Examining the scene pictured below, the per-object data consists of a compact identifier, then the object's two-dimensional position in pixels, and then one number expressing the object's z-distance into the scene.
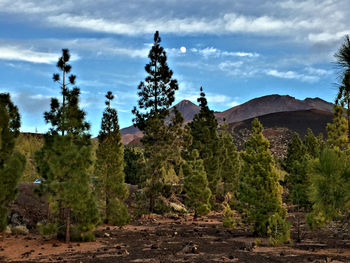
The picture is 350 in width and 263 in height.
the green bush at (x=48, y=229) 18.05
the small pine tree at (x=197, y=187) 31.36
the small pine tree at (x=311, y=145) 46.62
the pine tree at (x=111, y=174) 25.70
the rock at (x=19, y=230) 22.11
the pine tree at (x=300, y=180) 32.56
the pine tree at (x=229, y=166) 46.28
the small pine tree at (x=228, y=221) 24.36
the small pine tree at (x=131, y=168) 48.39
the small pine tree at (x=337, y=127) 20.09
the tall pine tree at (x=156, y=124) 33.84
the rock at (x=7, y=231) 21.67
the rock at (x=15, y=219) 24.31
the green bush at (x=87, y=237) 19.23
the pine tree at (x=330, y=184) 11.50
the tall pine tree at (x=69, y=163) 17.66
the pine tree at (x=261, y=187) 19.45
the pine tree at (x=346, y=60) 11.79
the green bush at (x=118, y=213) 25.42
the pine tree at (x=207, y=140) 39.84
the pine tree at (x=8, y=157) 20.70
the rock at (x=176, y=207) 36.32
